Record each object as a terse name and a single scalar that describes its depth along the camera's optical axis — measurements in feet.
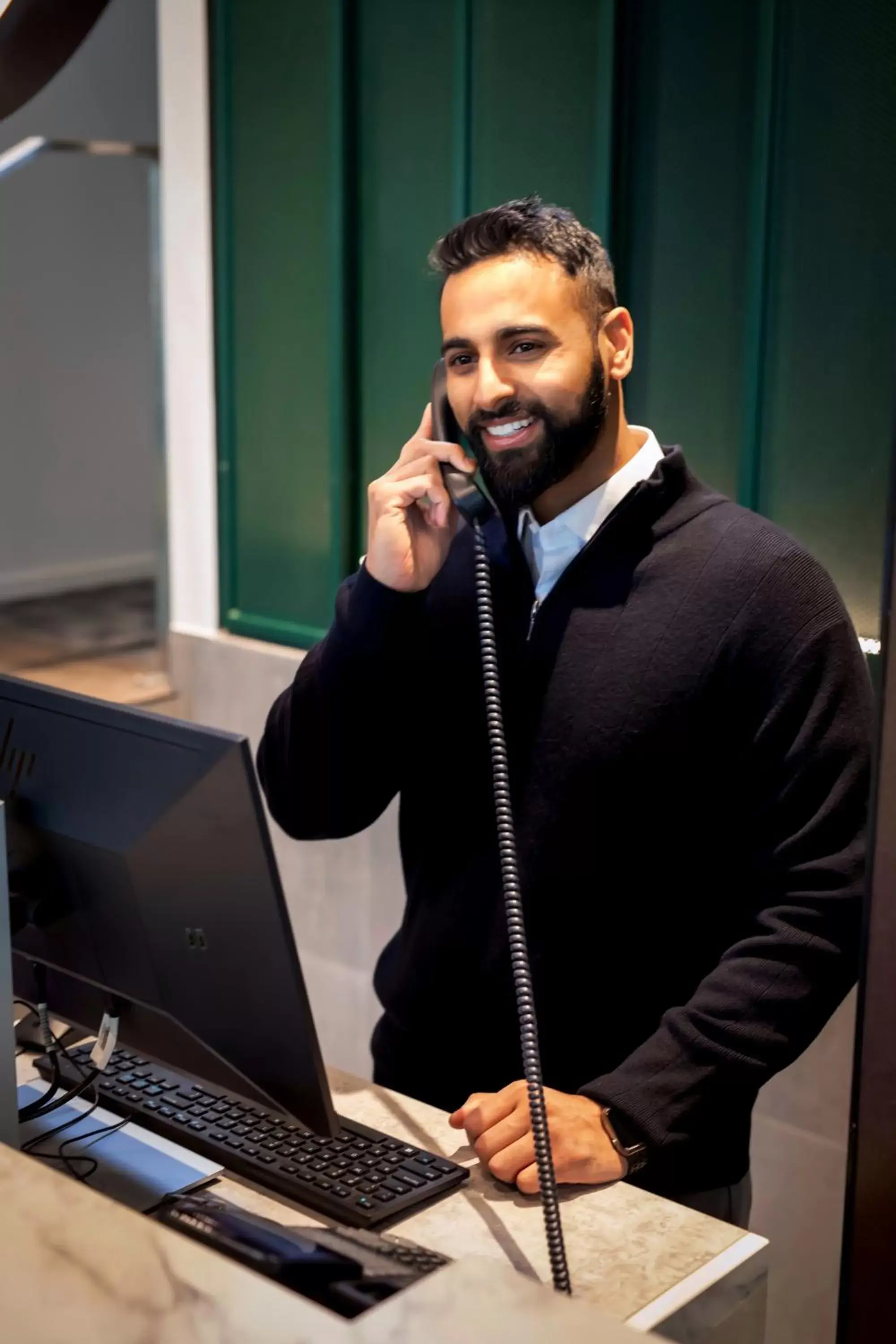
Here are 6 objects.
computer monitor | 4.05
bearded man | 5.26
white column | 11.05
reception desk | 1.95
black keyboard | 4.47
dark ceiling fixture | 4.29
